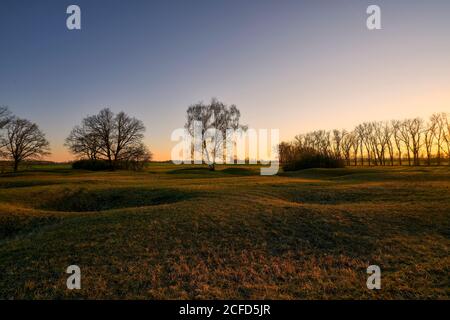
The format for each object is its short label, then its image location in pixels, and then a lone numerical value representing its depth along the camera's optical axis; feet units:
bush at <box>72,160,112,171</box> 179.63
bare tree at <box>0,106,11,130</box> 152.08
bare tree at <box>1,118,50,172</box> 165.57
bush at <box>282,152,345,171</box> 155.12
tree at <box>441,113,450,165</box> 207.31
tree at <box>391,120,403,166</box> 234.99
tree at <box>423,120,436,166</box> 215.72
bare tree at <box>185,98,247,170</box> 169.17
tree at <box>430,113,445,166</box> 211.00
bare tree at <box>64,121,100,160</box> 179.32
